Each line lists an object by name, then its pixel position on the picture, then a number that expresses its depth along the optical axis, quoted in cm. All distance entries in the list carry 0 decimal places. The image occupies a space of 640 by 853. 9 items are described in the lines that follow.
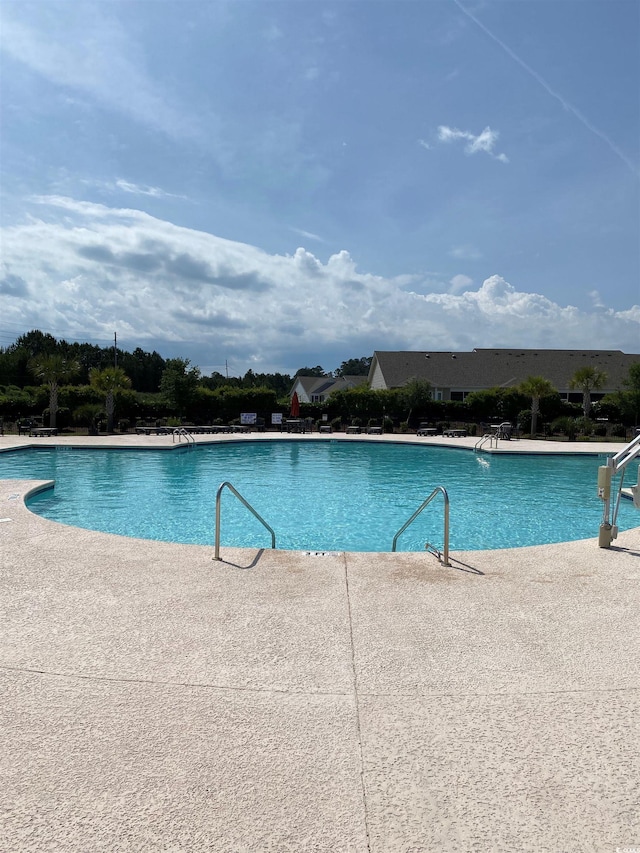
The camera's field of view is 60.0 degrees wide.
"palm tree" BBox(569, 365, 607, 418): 3159
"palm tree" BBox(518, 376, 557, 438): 2966
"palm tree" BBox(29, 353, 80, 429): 2755
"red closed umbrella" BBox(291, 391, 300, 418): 3297
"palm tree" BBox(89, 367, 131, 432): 2819
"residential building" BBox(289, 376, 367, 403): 6397
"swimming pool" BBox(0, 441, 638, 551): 1096
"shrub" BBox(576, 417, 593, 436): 2872
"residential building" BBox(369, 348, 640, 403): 4278
